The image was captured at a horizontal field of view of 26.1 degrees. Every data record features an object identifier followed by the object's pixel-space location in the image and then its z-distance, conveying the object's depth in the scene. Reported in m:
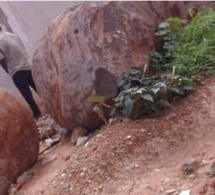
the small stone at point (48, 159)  3.67
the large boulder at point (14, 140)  3.47
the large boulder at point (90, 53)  3.54
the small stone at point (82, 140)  3.54
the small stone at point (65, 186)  2.94
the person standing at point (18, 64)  5.41
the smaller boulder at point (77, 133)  3.69
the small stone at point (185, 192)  2.40
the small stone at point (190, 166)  2.62
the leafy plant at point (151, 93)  3.17
